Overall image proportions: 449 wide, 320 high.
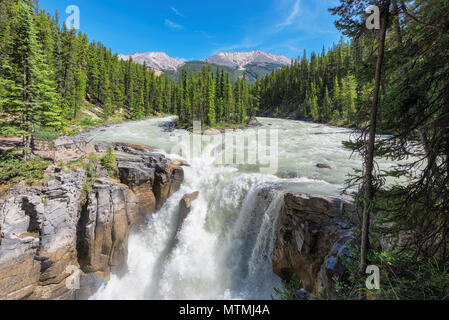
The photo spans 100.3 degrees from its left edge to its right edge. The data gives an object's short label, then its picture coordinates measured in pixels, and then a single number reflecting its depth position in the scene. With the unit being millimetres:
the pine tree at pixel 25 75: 10812
